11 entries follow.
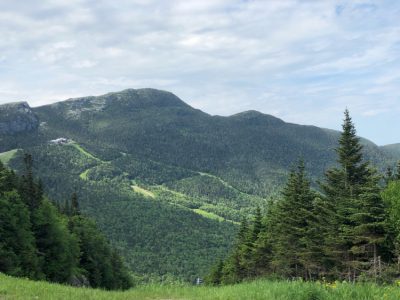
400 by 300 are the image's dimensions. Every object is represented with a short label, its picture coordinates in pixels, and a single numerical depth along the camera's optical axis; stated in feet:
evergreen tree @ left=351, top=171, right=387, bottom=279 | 102.01
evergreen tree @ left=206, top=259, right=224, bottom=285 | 288.16
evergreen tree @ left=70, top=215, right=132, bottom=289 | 214.48
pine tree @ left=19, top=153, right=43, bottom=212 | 168.04
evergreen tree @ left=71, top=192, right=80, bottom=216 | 251.19
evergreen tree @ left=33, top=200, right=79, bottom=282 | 162.20
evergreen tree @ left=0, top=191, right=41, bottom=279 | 131.64
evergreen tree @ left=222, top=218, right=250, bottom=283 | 203.00
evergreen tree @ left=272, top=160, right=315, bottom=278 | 135.74
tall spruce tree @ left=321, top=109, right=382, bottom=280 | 104.37
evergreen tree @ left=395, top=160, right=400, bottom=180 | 154.14
